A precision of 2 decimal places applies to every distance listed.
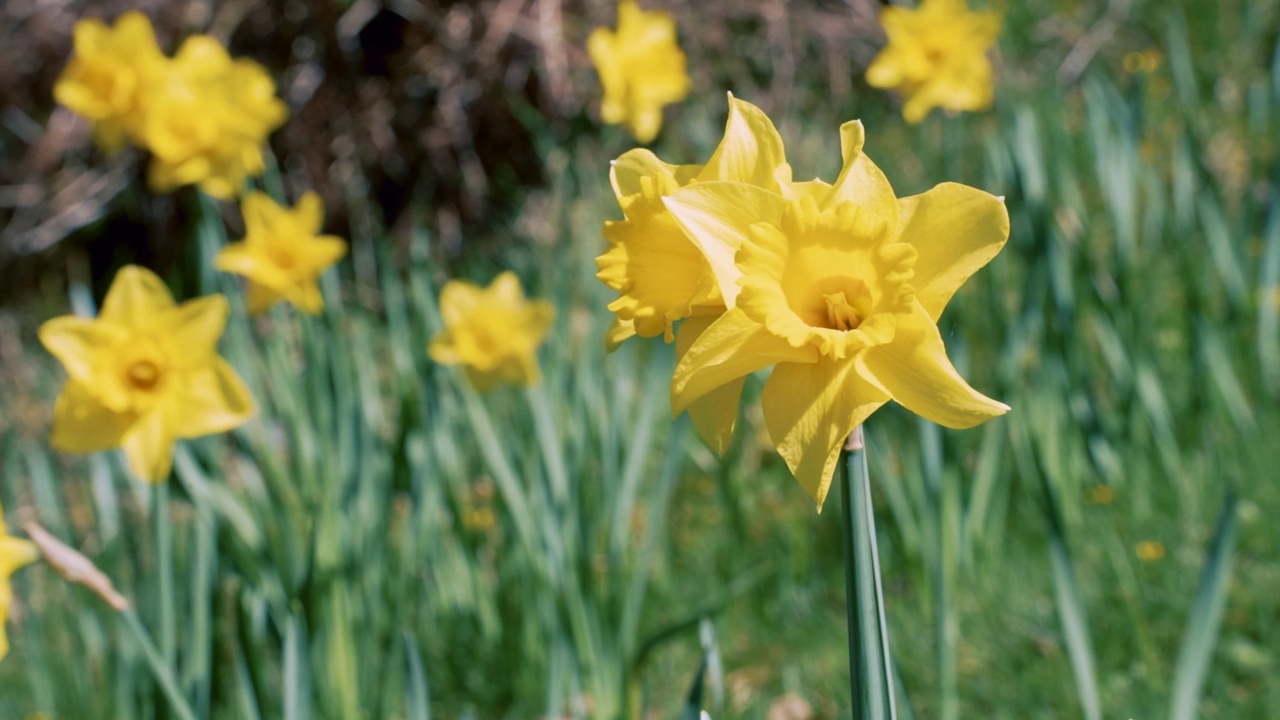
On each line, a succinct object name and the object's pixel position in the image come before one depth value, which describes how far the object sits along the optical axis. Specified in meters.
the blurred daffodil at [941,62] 2.43
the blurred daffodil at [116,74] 2.27
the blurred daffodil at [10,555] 1.19
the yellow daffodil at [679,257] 0.80
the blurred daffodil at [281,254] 2.17
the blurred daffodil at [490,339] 2.08
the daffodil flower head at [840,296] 0.74
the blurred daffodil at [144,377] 1.49
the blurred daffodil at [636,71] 2.62
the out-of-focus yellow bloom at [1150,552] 1.84
